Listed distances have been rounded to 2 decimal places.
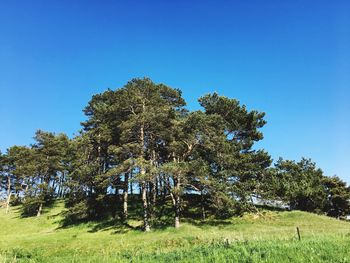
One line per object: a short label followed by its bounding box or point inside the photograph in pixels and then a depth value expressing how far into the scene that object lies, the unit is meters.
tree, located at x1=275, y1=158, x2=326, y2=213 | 37.19
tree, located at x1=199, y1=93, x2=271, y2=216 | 30.03
